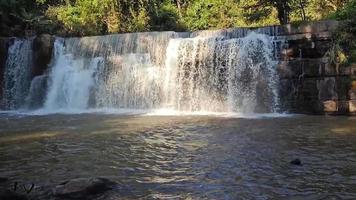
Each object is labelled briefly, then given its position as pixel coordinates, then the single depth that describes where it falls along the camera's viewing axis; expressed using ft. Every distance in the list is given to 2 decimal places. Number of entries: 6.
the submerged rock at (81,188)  19.72
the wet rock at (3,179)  21.96
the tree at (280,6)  67.05
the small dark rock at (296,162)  25.69
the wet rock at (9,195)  18.60
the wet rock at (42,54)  66.39
